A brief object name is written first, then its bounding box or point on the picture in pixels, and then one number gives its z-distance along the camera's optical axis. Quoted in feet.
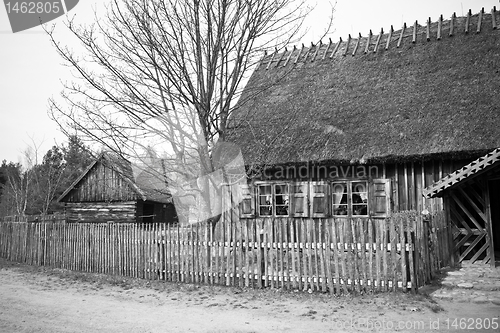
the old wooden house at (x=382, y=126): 36.78
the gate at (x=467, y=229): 31.71
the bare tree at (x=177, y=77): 31.27
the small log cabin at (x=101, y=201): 69.92
